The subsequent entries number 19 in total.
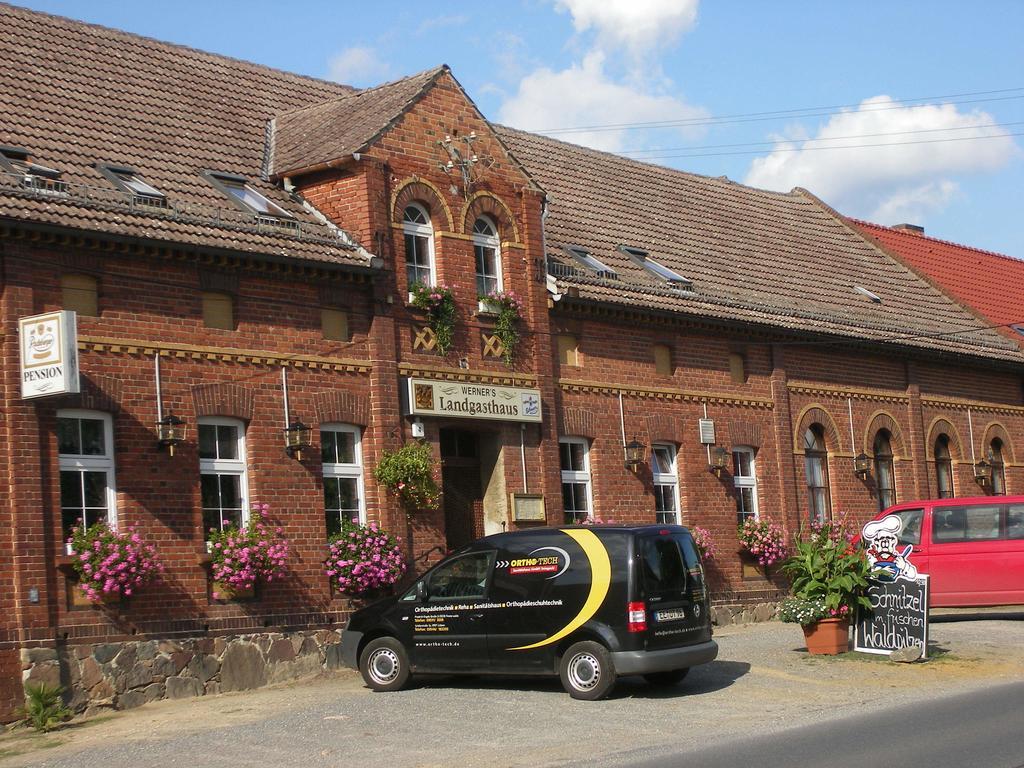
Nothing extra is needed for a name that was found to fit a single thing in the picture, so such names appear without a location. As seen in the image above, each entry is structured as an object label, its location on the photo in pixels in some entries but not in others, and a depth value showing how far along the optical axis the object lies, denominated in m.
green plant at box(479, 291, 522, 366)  24.05
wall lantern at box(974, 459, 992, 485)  34.81
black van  17.09
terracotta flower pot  20.52
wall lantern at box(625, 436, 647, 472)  26.22
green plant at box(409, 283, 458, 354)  22.97
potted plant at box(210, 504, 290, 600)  19.75
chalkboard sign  20.00
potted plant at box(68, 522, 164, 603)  18.17
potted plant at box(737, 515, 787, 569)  28.34
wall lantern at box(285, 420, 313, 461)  20.81
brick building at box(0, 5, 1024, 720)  18.88
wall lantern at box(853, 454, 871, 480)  31.42
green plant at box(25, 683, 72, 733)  17.05
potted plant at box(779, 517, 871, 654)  20.36
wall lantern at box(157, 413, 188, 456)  19.30
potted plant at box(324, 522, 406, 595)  21.34
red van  24.33
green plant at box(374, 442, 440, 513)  21.81
